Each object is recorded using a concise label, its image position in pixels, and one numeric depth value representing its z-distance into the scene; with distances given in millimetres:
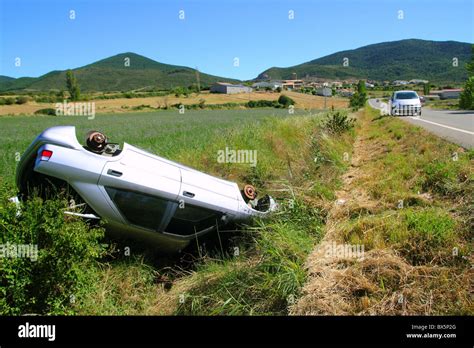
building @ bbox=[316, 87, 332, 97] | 76431
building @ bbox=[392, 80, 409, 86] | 95938
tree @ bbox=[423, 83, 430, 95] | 76512
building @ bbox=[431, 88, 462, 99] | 75269
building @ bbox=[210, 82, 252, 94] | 85125
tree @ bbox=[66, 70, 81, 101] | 79875
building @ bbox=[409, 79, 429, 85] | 96112
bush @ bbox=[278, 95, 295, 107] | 62484
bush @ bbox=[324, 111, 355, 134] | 15235
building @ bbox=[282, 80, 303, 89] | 96862
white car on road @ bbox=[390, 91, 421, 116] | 23891
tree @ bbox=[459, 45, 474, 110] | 38188
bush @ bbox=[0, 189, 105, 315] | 3713
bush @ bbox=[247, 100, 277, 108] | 64050
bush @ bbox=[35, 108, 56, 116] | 51250
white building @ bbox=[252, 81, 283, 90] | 91500
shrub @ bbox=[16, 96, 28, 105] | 63316
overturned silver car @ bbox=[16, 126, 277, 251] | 4301
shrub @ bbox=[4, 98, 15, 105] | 62638
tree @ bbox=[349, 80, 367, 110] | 47975
